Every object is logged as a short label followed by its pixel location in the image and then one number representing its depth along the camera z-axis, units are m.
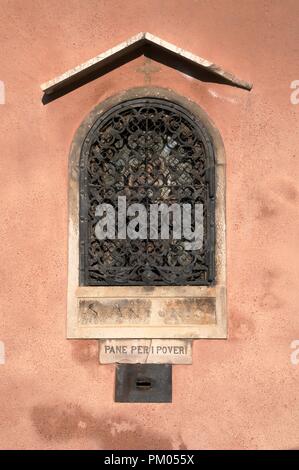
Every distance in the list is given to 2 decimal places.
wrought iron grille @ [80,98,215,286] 7.03
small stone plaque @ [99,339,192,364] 6.93
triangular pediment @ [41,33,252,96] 6.89
